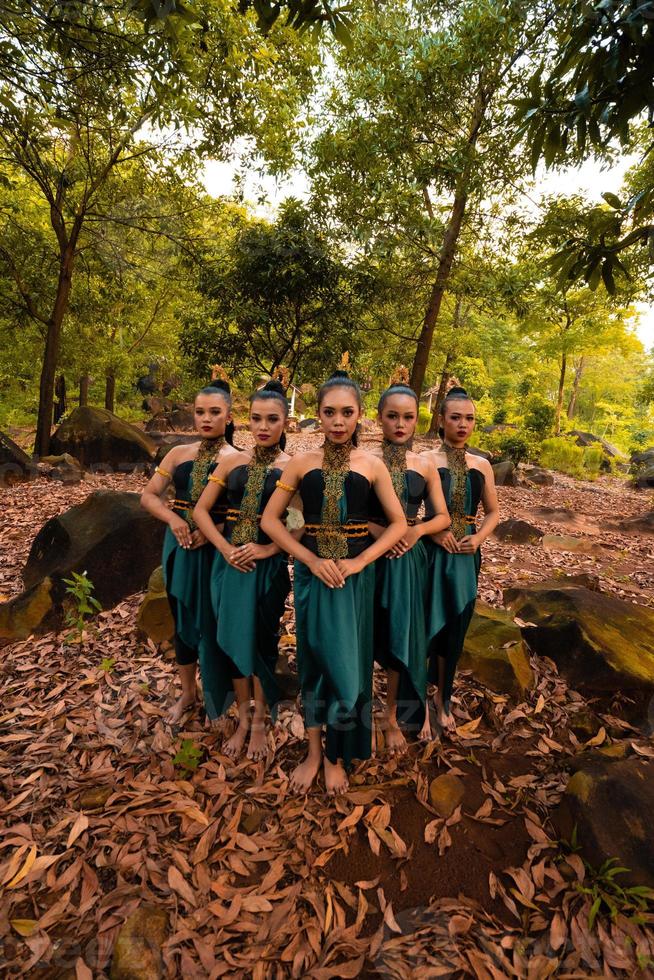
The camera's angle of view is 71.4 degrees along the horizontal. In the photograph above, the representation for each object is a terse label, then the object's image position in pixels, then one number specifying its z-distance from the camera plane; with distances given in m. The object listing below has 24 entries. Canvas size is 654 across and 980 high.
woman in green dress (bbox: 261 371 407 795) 2.44
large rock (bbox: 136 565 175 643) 4.18
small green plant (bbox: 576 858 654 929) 2.06
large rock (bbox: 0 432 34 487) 8.74
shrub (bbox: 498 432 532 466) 13.99
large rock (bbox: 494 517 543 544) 7.36
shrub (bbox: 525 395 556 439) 16.78
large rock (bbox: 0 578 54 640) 4.34
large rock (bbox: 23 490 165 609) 4.61
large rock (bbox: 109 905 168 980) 1.91
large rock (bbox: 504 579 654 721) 3.42
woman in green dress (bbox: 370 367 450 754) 2.72
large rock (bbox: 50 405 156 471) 10.67
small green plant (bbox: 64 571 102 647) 4.20
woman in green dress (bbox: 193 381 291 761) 2.74
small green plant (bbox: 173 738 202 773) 2.87
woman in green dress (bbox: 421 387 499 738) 3.01
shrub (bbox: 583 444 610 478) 15.20
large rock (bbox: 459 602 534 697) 3.59
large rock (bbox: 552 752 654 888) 2.18
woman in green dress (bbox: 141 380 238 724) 2.92
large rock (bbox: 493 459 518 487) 12.05
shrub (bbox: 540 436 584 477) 14.88
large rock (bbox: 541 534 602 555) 7.18
